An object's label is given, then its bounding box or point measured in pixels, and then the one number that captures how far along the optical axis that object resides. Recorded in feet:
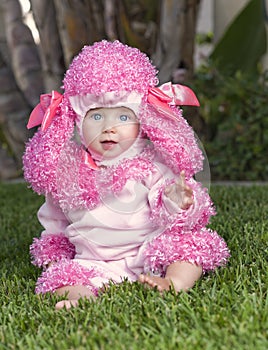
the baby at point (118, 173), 11.66
